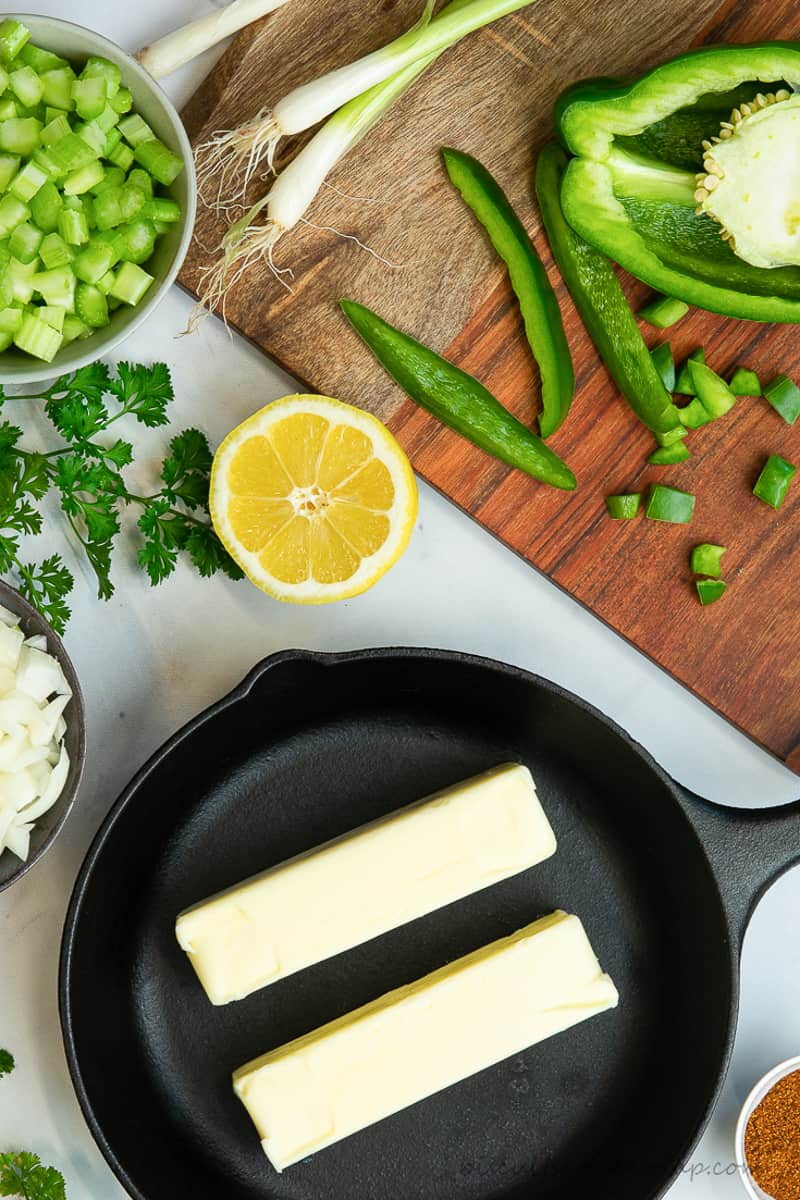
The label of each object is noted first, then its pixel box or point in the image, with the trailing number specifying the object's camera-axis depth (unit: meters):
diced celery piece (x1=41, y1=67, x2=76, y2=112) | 0.81
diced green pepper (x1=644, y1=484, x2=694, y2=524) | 0.86
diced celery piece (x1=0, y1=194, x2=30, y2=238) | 0.80
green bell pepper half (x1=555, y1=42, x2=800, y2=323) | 0.82
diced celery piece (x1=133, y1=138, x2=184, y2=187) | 0.81
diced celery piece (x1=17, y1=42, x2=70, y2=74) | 0.81
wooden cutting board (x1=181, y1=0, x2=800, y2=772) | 0.85
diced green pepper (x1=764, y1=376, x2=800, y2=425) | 0.86
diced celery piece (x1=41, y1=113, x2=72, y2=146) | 0.80
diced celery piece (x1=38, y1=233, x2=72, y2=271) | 0.81
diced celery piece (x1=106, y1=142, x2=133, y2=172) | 0.82
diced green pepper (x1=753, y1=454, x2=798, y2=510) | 0.86
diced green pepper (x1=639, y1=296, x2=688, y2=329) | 0.86
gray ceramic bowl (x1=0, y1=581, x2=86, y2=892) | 0.81
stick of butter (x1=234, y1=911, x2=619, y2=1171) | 0.84
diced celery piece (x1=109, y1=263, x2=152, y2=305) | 0.82
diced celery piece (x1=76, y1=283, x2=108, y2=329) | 0.81
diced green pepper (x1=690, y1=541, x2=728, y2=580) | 0.86
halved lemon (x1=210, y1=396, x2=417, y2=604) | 0.84
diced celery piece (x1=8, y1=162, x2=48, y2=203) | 0.80
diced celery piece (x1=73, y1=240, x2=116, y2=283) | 0.81
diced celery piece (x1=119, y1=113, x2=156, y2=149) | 0.82
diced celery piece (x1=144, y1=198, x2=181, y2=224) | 0.81
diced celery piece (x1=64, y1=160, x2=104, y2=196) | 0.81
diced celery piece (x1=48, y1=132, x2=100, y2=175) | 0.80
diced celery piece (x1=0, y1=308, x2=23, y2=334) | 0.81
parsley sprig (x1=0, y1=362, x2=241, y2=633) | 0.83
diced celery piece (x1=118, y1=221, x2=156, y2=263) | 0.81
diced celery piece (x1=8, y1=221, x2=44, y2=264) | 0.80
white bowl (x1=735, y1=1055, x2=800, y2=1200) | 0.86
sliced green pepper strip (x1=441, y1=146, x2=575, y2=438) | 0.85
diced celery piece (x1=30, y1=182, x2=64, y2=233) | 0.80
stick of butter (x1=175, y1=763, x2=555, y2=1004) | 0.84
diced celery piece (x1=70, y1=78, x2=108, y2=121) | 0.80
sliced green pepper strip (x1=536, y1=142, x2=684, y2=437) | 0.85
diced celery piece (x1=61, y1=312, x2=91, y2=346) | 0.82
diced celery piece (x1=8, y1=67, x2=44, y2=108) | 0.80
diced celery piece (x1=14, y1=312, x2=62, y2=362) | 0.81
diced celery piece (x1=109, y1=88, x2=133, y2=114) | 0.81
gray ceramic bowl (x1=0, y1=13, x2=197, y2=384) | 0.81
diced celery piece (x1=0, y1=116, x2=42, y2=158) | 0.80
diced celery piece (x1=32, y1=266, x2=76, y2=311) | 0.81
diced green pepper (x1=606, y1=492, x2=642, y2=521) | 0.86
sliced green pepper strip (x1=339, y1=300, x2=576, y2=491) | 0.85
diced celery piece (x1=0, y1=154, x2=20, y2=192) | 0.80
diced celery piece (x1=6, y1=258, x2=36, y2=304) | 0.81
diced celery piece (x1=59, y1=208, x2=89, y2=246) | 0.81
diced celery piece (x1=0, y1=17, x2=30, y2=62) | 0.80
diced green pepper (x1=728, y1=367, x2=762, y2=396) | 0.86
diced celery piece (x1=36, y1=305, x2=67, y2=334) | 0.81
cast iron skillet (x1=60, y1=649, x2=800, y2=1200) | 0.86
